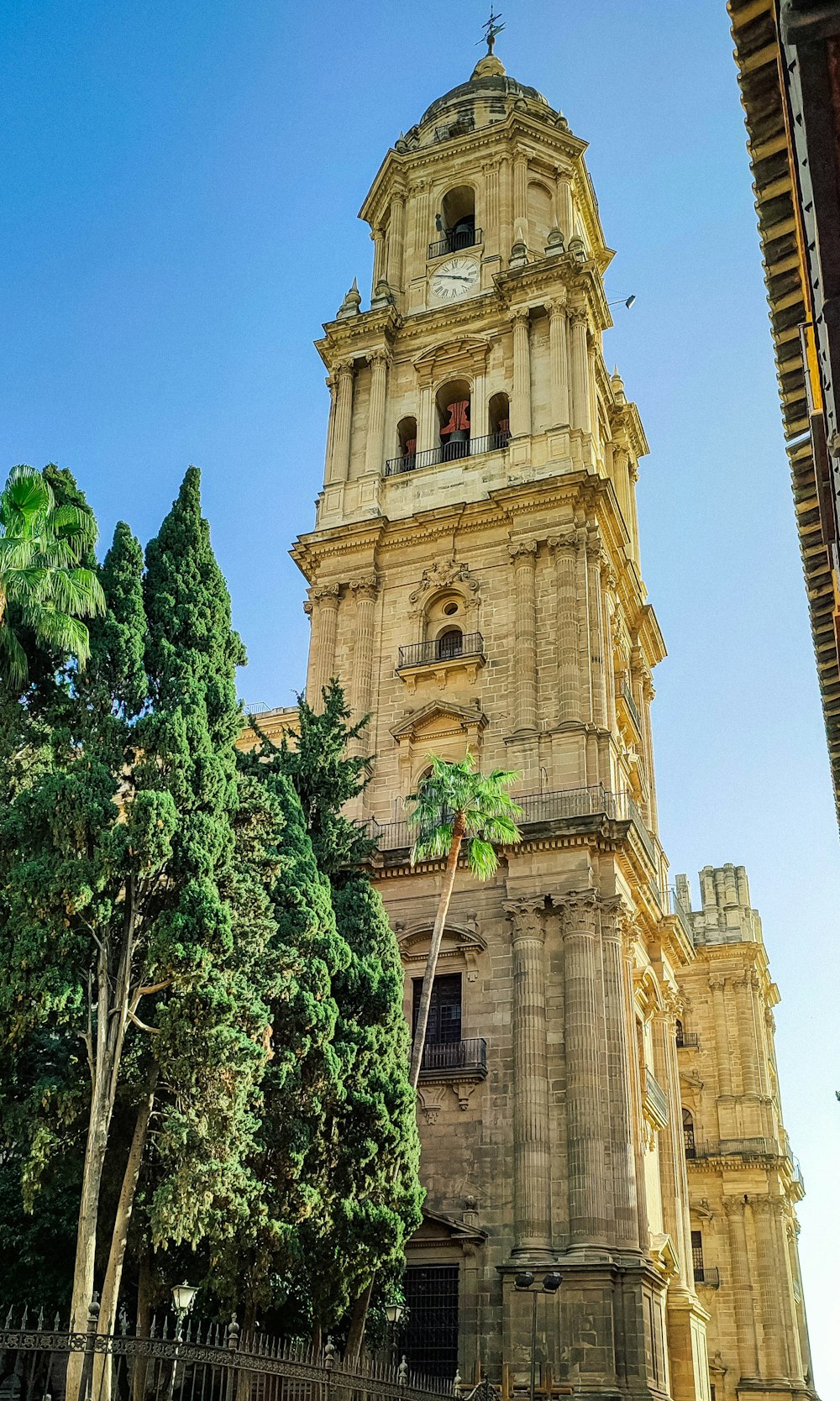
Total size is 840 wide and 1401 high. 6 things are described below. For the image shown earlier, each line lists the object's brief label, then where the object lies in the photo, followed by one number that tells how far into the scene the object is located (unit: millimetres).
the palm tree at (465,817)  26812
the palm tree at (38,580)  18531
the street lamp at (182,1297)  14383
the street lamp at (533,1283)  21688
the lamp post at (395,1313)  21453
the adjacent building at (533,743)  24906
